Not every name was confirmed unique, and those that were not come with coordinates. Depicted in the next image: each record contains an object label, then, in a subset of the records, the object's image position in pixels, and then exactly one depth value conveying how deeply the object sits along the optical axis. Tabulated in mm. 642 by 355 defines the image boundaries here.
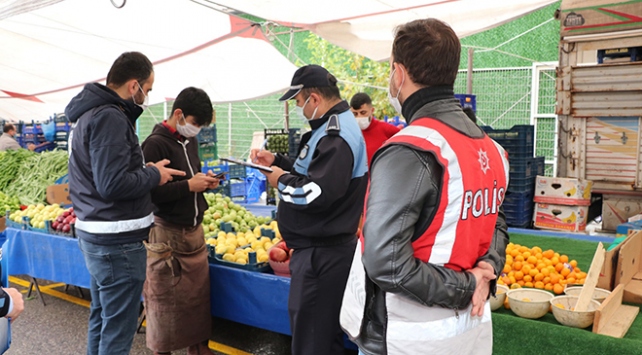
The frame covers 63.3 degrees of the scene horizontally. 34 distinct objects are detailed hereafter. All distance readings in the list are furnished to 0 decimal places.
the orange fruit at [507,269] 3565
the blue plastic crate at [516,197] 5754
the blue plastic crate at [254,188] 11578
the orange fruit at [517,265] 3551
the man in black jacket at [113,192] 2916
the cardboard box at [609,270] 3057
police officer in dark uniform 2793
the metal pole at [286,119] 11249
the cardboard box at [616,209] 5179
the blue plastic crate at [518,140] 5809
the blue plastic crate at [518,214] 5766
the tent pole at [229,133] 19094
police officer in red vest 1521
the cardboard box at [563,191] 5371
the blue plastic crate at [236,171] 10710
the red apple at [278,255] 3717
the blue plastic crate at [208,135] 10995
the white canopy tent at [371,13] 5559
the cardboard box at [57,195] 6410
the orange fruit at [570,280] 3326
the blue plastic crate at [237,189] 10188
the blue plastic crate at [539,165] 6120
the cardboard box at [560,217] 5500
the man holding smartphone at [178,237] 3604
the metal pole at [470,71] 9047
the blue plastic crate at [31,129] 13430
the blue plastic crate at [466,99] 6796
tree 14938
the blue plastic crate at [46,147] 12592
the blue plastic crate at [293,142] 8569
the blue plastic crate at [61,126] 12530
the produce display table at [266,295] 2539
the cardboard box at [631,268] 3088
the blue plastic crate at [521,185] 5789
